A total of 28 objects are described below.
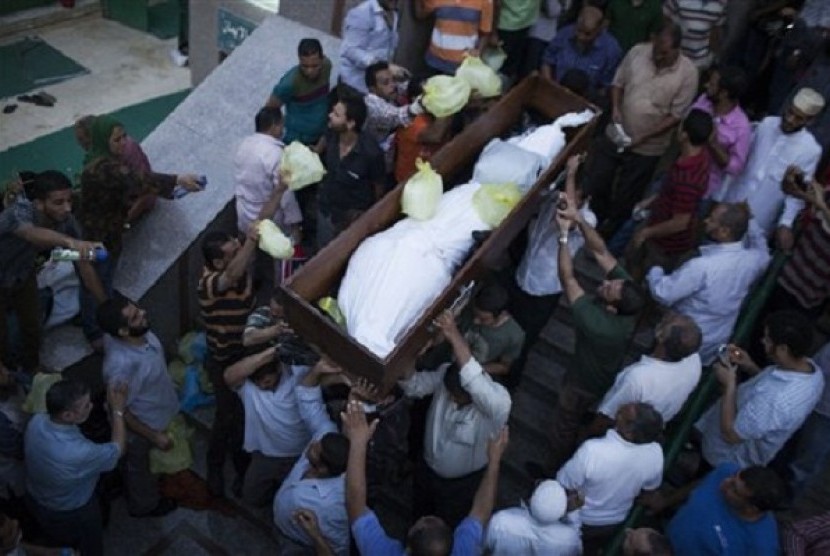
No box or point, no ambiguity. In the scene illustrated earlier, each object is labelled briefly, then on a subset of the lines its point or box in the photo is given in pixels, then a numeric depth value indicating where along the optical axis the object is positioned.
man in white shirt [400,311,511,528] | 3.89
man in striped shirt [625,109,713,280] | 5.04
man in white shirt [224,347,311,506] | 4.36
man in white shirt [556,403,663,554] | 3.88
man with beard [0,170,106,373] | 4.32
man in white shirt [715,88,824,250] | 4.98
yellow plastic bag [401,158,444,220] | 4.32
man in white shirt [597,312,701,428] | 4.12
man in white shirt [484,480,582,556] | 3.64
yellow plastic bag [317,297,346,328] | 3.95
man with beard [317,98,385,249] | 4.96
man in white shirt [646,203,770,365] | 4.55
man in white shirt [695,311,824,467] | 4.05
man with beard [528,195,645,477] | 4.23
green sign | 8.65
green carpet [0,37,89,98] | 11.09
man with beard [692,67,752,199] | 5.27
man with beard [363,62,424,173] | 5.34
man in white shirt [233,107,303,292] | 5.09
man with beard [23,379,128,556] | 3.95
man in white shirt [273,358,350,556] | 3.88
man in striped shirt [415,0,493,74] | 5.99
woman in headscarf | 4.59
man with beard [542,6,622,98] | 6.02
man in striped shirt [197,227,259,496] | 4.56
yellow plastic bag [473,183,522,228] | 4.34
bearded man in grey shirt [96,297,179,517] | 4.29
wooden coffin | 3.74
